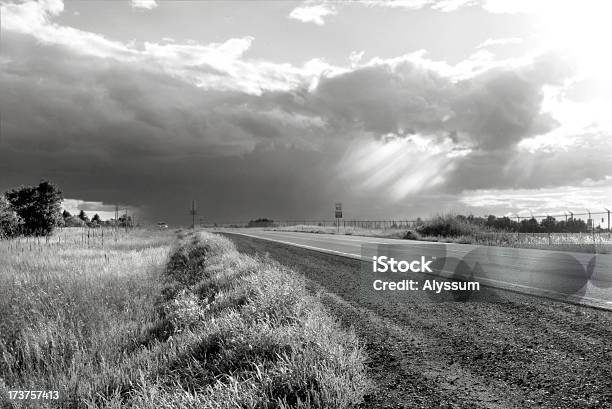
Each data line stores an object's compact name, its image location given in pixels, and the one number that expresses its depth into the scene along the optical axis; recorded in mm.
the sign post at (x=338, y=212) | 46081
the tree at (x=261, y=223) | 110688
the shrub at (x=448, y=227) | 30047
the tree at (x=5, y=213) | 29662
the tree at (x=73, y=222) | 74312
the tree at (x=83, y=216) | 96738
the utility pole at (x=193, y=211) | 71781
